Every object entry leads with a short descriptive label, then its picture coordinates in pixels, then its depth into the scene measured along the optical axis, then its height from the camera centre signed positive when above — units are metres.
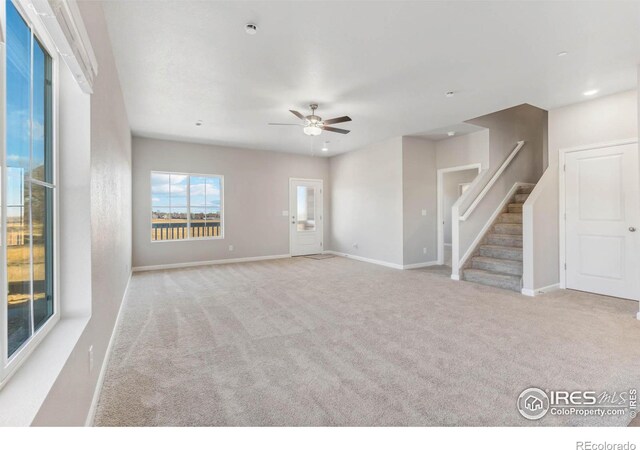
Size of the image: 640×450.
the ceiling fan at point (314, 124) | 4.34 +1.45
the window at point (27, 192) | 1.17 +0.16
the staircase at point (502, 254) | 4.66 -0.51
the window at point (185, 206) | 6.36 +0.44
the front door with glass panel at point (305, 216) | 7.98 +0.26
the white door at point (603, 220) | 3.88 +0.04
